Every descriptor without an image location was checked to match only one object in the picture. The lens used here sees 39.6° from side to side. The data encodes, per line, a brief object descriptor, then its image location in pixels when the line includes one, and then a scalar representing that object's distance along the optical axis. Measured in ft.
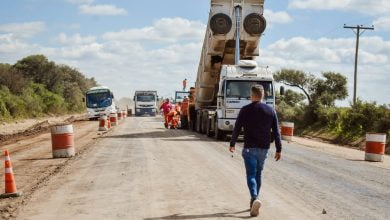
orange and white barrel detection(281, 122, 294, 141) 82.12
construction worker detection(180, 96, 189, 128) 106.59
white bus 154.71
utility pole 132.46
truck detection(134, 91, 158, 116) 206.80
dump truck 69.05
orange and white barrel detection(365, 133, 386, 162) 54.08
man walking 24.59
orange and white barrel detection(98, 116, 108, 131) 97.40
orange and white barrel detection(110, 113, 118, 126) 120.28
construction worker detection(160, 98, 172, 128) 107.85
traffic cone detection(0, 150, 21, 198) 30.42
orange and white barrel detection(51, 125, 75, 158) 49.62
